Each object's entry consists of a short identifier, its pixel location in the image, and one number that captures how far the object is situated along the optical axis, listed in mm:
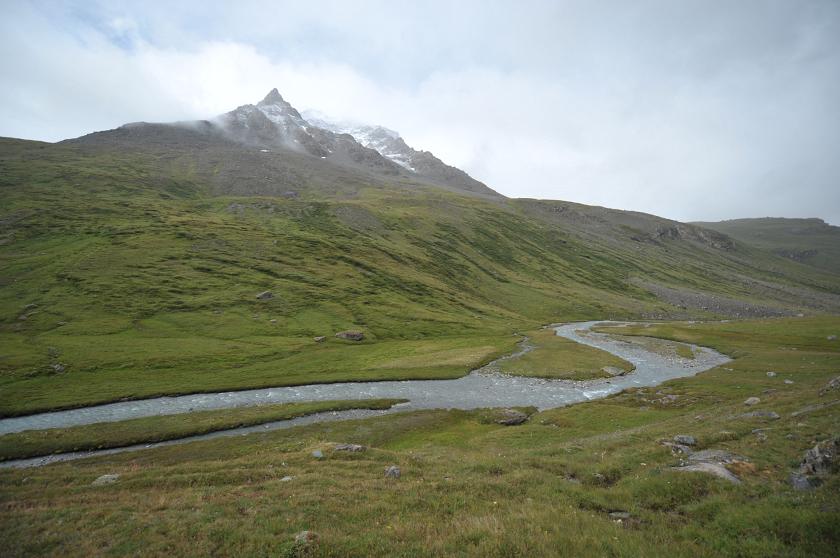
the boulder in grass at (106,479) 24703
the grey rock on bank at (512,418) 47906
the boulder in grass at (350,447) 29469
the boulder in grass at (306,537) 14028
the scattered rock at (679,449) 23389
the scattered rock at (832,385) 34406
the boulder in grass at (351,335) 101562
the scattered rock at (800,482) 15828
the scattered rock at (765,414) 28977
